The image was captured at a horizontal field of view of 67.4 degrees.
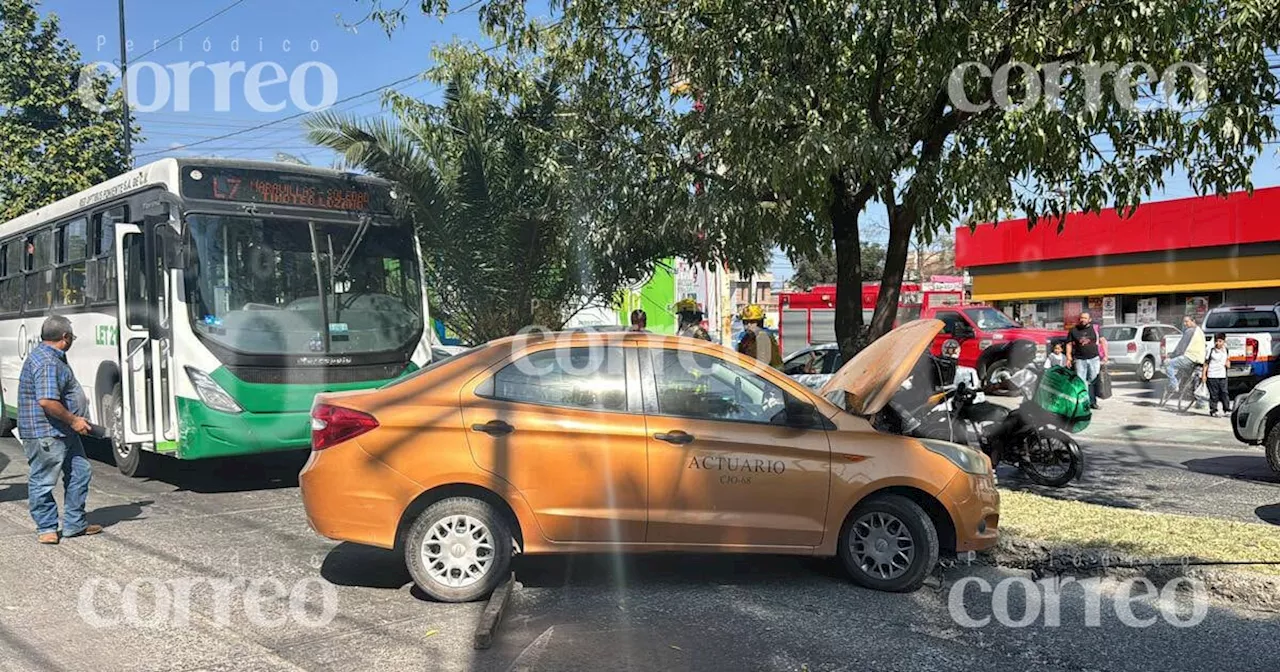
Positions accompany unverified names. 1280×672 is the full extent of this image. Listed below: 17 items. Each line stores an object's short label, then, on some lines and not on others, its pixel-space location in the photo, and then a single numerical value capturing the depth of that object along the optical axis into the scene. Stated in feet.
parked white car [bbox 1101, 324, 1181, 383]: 76.54
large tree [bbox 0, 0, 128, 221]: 66.95
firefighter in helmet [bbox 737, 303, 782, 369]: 36.65
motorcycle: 28.40
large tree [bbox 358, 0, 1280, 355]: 22.03
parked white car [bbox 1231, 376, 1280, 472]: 32.09
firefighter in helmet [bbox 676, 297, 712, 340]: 38.61
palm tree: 36.19
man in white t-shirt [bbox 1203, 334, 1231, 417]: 50.08
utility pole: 70.00
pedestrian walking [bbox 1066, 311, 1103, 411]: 49.98
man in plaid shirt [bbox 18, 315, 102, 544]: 23.35
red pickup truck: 71.05
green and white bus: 28.30
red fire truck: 98.37
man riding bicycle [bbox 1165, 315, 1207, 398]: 53.57
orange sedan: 18.08
